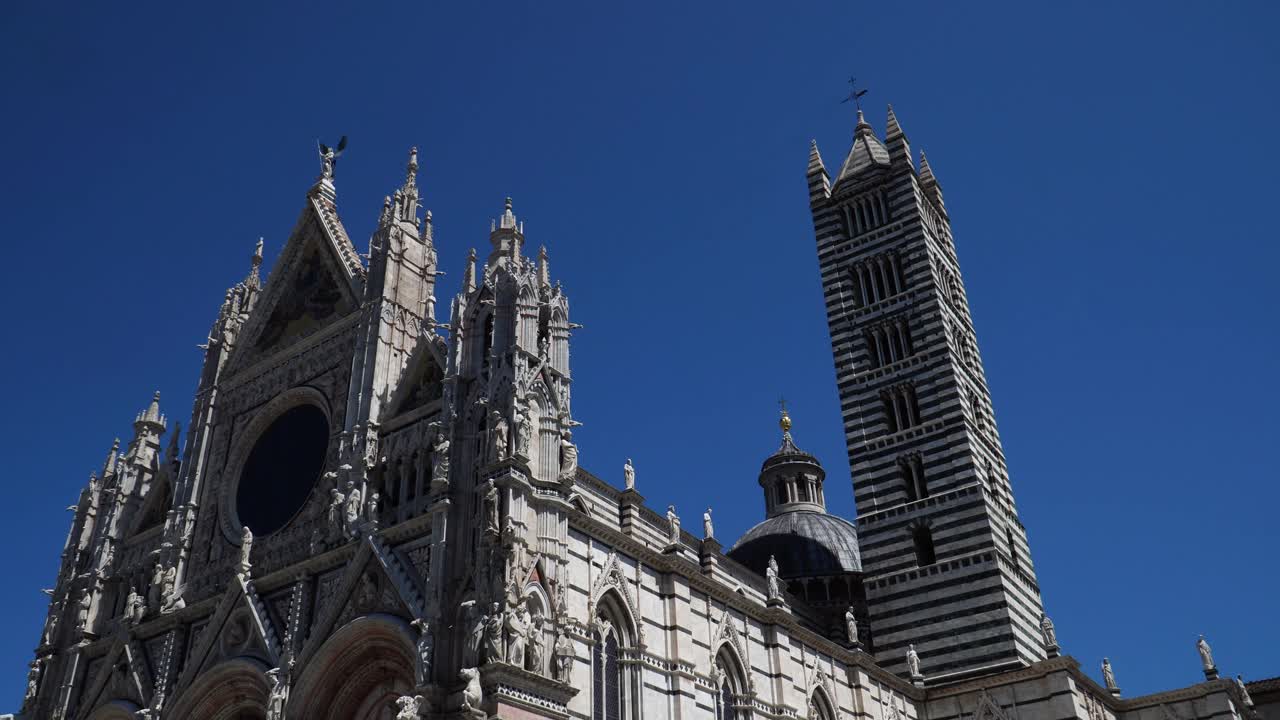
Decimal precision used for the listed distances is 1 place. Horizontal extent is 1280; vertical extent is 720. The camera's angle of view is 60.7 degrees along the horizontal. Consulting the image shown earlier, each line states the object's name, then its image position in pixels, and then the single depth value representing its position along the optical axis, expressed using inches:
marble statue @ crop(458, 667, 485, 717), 717.3
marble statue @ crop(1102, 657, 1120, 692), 1350.9
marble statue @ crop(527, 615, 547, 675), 752.3
